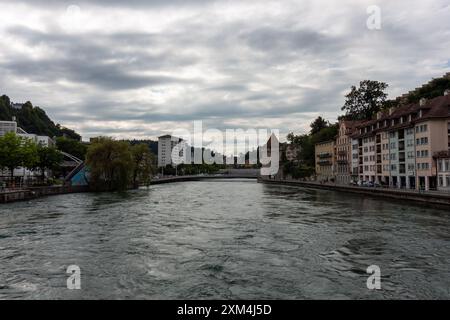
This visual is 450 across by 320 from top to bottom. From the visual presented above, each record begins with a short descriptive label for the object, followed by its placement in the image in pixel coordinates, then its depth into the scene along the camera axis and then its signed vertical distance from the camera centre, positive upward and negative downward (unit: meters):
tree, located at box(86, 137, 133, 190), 72.00 +1.13
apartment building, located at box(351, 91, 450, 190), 61.47 +4.06
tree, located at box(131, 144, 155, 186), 88.88 +1.55
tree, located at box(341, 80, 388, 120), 97.19 +16.62
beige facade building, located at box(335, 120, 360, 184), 101.69 +4.29
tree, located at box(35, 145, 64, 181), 80.99 +3.03
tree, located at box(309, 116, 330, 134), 140.25 +15.21
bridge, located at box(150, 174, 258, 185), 152.38 -2.95
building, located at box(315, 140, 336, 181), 118.38 +2.61
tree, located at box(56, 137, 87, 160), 141.38 +8.83
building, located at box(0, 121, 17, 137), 116.31 +13.31
